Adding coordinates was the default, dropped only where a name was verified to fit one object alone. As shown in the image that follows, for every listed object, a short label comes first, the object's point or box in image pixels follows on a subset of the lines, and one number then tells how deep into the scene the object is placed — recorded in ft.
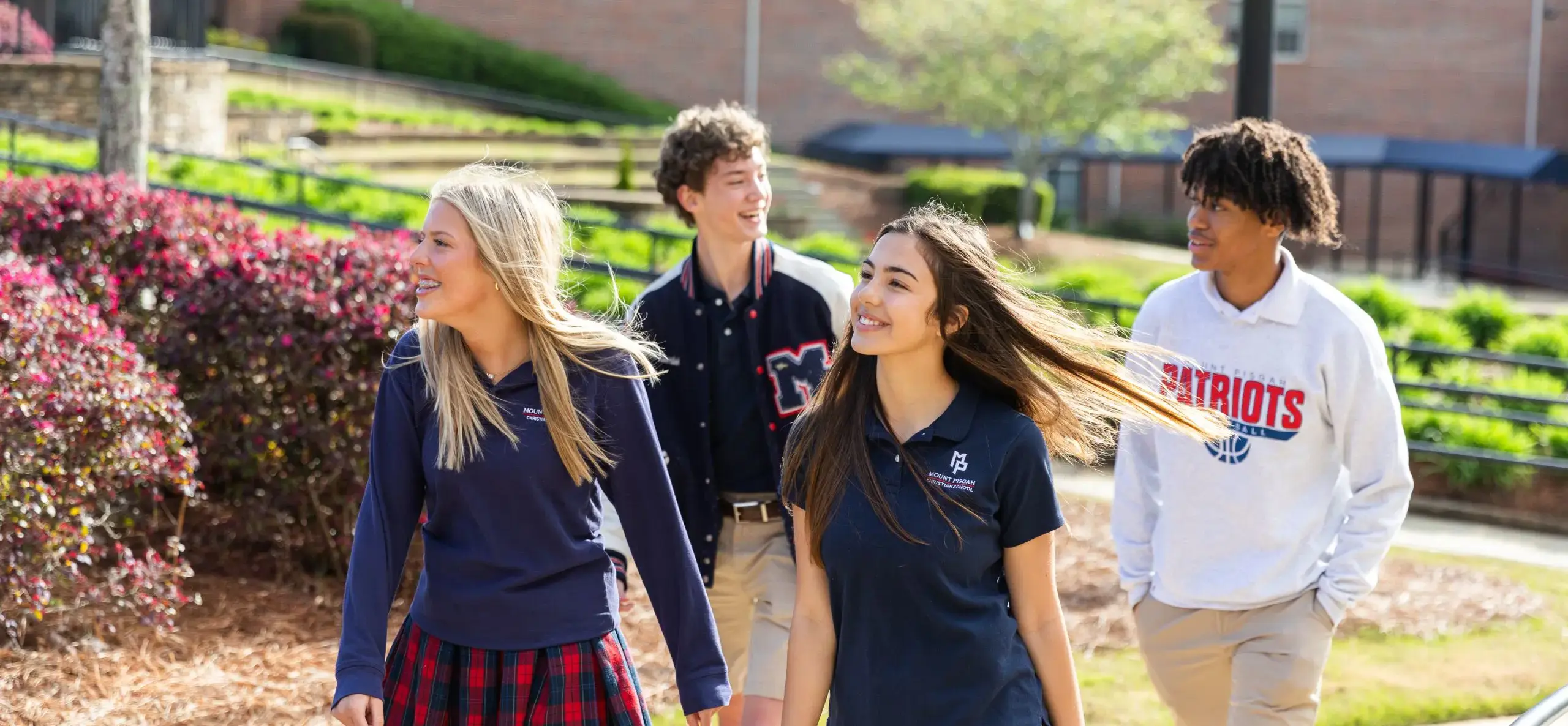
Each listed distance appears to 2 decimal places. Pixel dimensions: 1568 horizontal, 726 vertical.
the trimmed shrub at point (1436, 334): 45.73
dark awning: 110.93
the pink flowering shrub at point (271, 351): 19.76
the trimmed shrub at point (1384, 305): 49.39
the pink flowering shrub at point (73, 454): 16.74
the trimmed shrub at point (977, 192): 88.63
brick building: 112.27
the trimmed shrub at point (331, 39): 97.76
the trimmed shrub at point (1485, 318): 48.75
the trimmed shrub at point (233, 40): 91.97
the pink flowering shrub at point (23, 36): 66.64
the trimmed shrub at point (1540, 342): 44.70
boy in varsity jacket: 14.93
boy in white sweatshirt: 13.70
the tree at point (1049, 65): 85.81
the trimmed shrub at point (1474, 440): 35.35
